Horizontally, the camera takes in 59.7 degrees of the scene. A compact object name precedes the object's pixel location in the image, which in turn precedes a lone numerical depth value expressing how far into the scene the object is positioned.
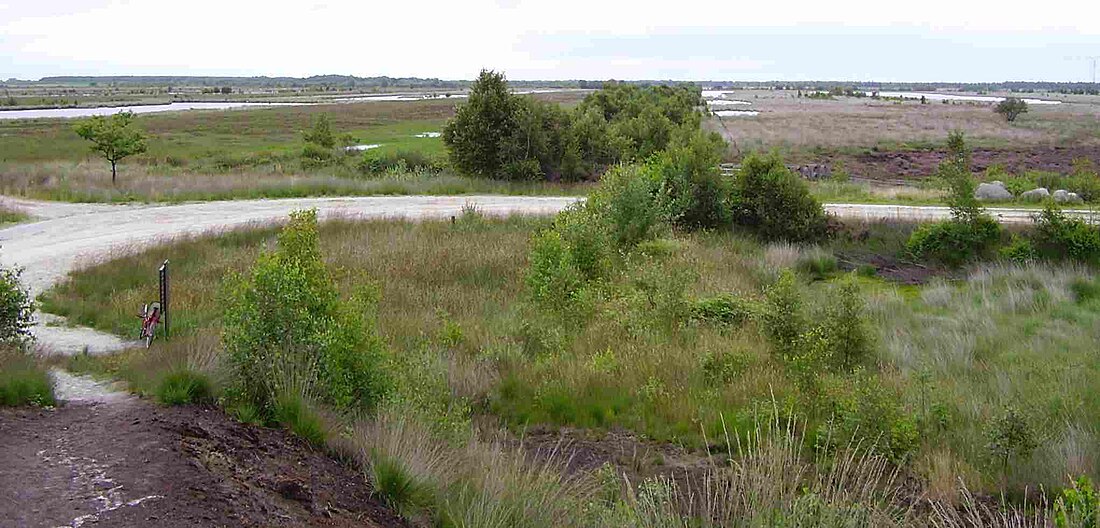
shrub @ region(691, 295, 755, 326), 13.78
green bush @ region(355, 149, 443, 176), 33.12
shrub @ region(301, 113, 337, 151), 44.16
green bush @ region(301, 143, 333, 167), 41.00
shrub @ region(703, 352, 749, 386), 11.05
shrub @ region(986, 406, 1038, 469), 8.62
